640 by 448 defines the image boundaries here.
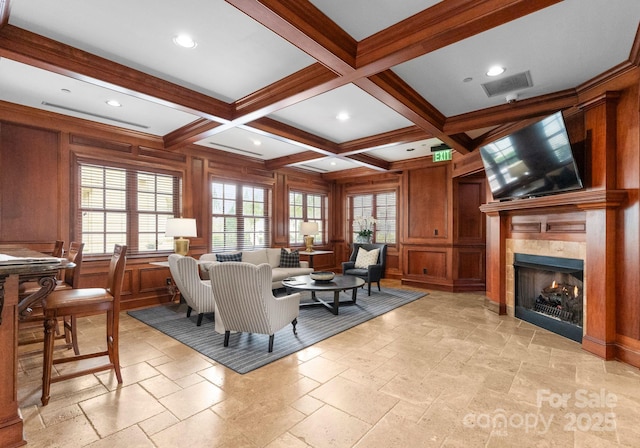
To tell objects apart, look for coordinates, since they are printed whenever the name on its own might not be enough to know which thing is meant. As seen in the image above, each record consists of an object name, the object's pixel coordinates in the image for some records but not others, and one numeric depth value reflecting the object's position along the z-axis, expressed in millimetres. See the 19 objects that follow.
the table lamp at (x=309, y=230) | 7051
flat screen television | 3131
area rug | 2982
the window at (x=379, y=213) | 7668
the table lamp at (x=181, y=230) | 4746
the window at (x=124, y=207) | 4473
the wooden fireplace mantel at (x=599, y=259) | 2982
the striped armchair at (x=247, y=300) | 2881
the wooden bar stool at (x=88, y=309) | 2176
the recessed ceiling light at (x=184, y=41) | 2402
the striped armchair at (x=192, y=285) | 3715
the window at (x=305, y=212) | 7629
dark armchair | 5797
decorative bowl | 4590
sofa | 5297
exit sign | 5430
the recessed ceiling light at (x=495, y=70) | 2824
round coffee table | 4233
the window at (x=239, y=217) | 6040
